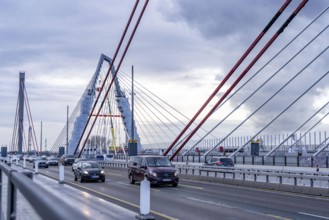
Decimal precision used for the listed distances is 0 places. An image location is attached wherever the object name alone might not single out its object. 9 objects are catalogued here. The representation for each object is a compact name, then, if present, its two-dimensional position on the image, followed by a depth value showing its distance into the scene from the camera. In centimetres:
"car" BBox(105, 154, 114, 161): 7088
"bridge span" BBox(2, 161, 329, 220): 1592
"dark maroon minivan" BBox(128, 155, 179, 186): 2948
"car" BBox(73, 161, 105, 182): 3344
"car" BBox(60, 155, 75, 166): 6966
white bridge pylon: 7094
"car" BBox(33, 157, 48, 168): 6148
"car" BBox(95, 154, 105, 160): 7228
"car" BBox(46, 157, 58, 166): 7246
